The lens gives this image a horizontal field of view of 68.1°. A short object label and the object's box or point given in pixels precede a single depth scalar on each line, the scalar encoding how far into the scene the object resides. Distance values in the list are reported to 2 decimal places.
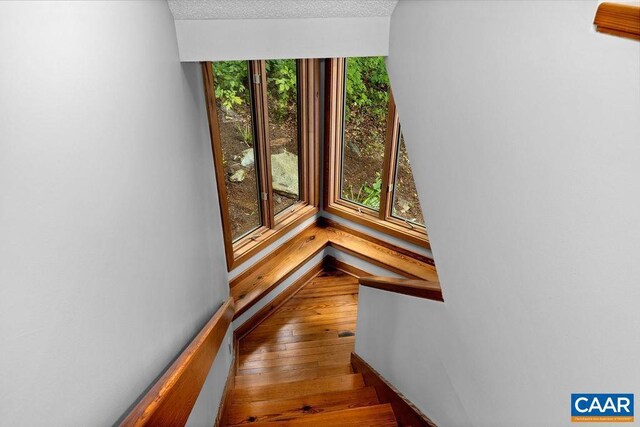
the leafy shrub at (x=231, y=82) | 2.86
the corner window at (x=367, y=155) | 3.54
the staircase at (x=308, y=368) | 2.23
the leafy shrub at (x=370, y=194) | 3.96
